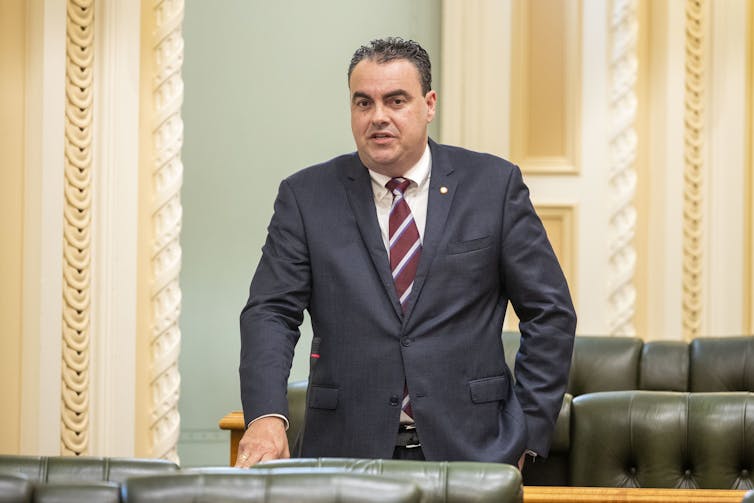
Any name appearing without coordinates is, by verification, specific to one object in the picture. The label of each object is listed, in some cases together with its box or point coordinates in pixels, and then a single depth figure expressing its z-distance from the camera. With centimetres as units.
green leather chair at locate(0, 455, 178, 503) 685
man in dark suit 754
